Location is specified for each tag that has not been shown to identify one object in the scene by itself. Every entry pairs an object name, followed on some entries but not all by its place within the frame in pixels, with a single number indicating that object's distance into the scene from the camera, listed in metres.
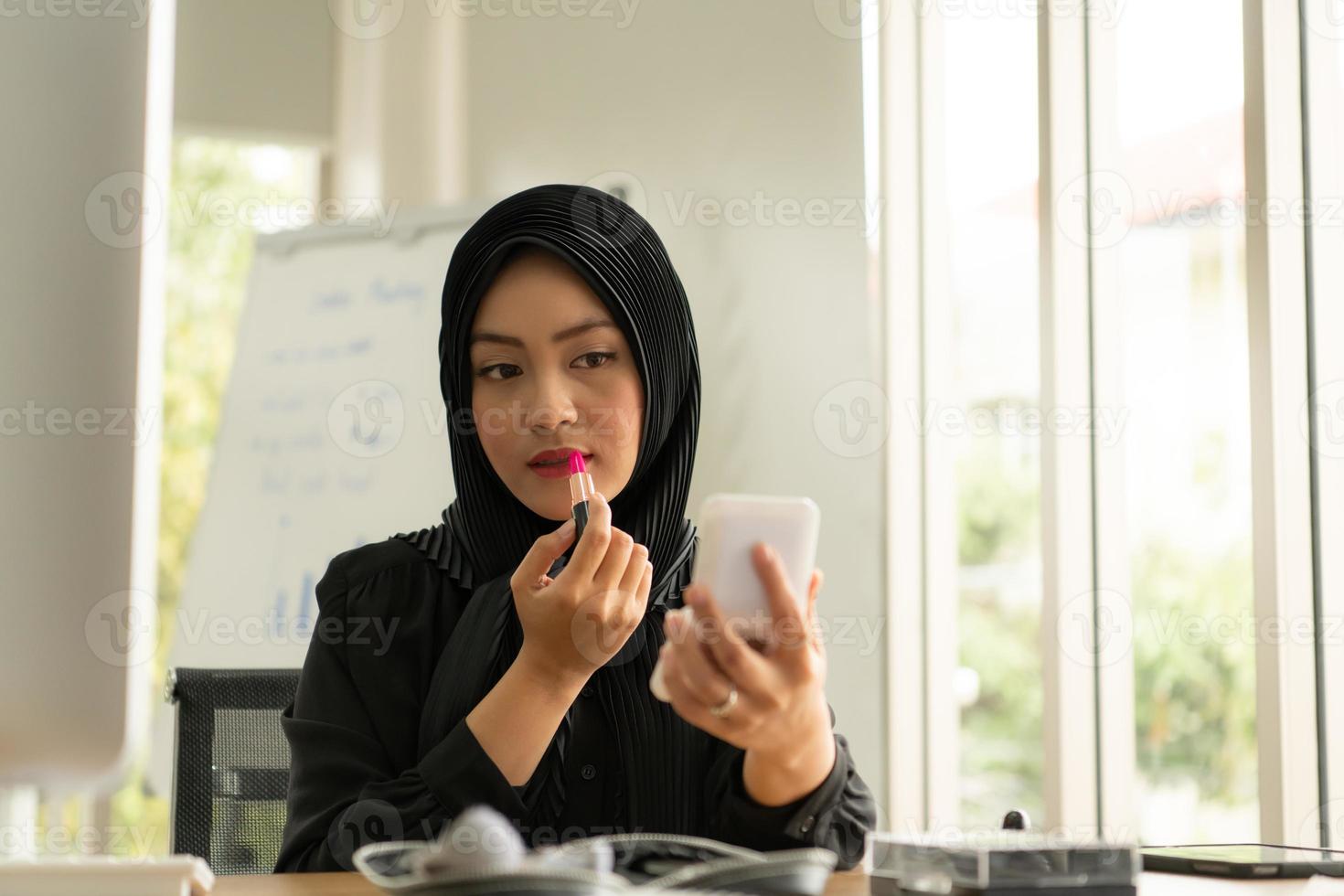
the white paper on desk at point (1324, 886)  2.12
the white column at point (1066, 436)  3.14
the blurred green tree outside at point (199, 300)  4.93
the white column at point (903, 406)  3.32
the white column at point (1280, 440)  2.75
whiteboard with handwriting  3.55
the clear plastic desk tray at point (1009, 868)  2.02
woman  2.27
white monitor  1.72
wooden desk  2.09
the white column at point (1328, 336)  2.74
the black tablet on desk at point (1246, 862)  2.16
